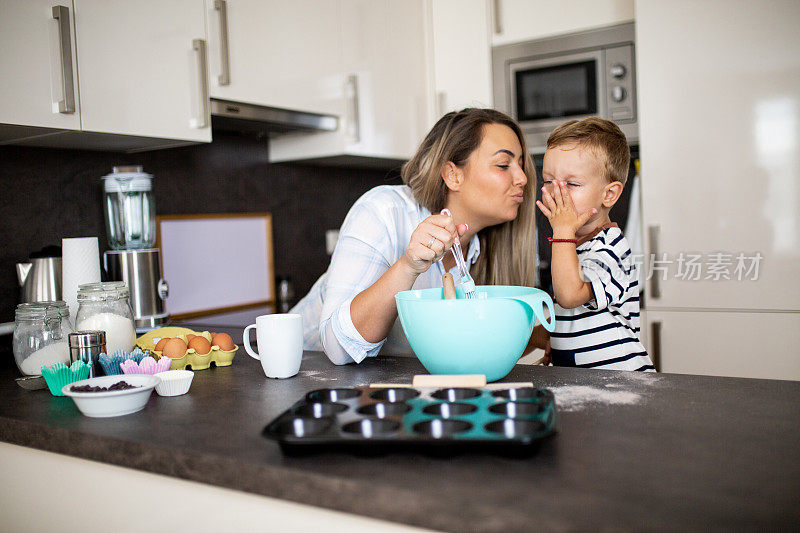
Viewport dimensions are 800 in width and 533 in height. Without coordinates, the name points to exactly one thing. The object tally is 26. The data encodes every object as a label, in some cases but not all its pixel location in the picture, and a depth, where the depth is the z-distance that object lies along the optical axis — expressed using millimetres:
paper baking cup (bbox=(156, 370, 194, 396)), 1052
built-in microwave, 2516
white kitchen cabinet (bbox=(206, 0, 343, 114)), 1928
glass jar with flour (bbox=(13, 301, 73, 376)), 1225
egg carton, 1243
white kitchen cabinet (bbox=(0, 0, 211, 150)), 1503
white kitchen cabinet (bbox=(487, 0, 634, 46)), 2506
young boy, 1352
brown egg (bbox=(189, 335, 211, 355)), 1249
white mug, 1142
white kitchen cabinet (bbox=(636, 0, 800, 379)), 2172
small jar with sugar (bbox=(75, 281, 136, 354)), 1266
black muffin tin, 705
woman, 1275
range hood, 1979
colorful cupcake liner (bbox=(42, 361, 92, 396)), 1094
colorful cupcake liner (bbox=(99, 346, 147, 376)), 1133
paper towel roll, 1587
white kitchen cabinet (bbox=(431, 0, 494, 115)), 2762
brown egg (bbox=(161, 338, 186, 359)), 1228
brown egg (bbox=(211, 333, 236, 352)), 1288
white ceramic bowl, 928
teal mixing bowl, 998
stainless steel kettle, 1627
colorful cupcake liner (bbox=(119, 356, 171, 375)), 1105
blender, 1835
